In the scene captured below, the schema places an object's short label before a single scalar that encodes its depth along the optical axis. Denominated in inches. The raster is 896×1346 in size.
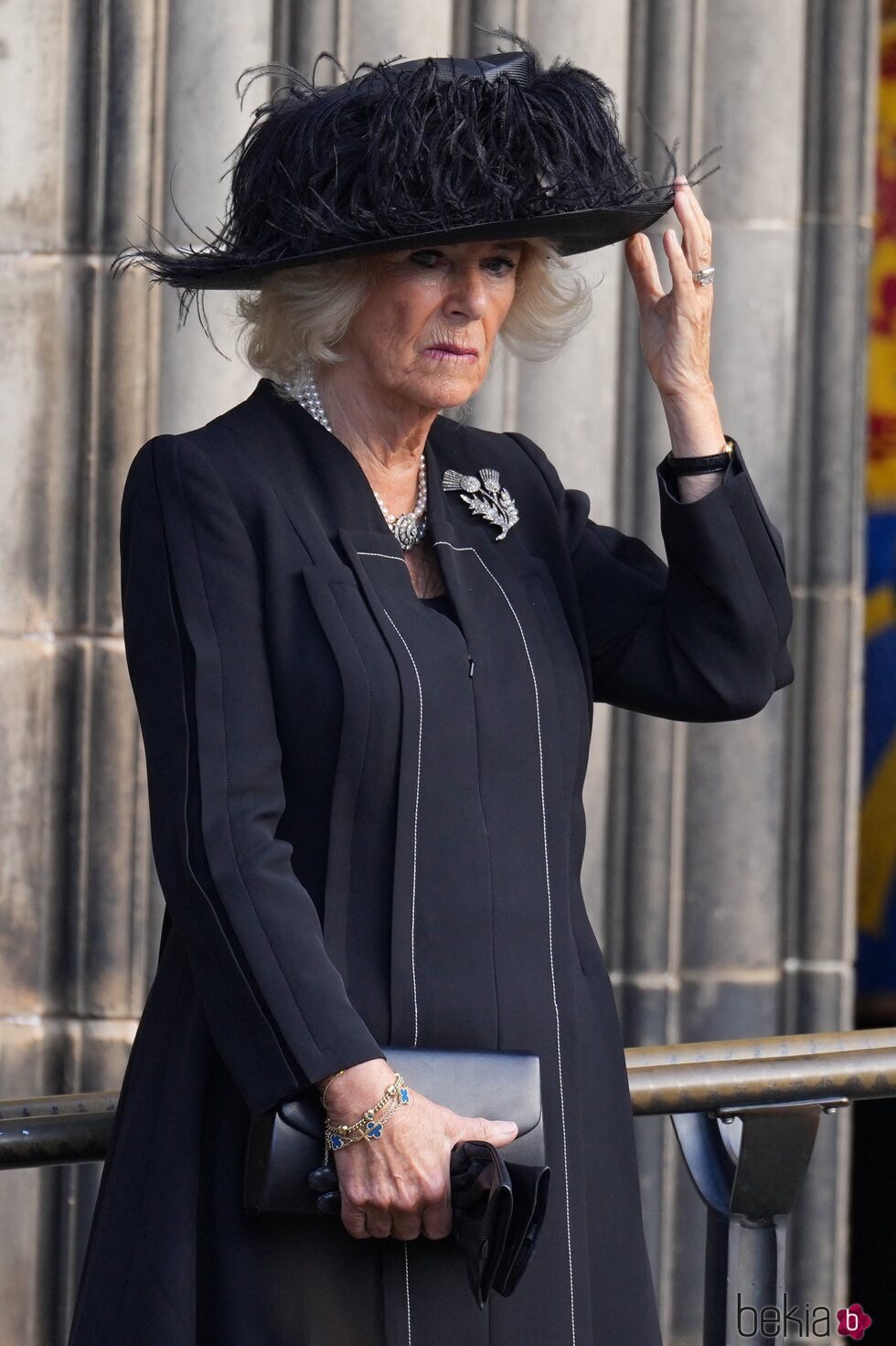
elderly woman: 540.6
